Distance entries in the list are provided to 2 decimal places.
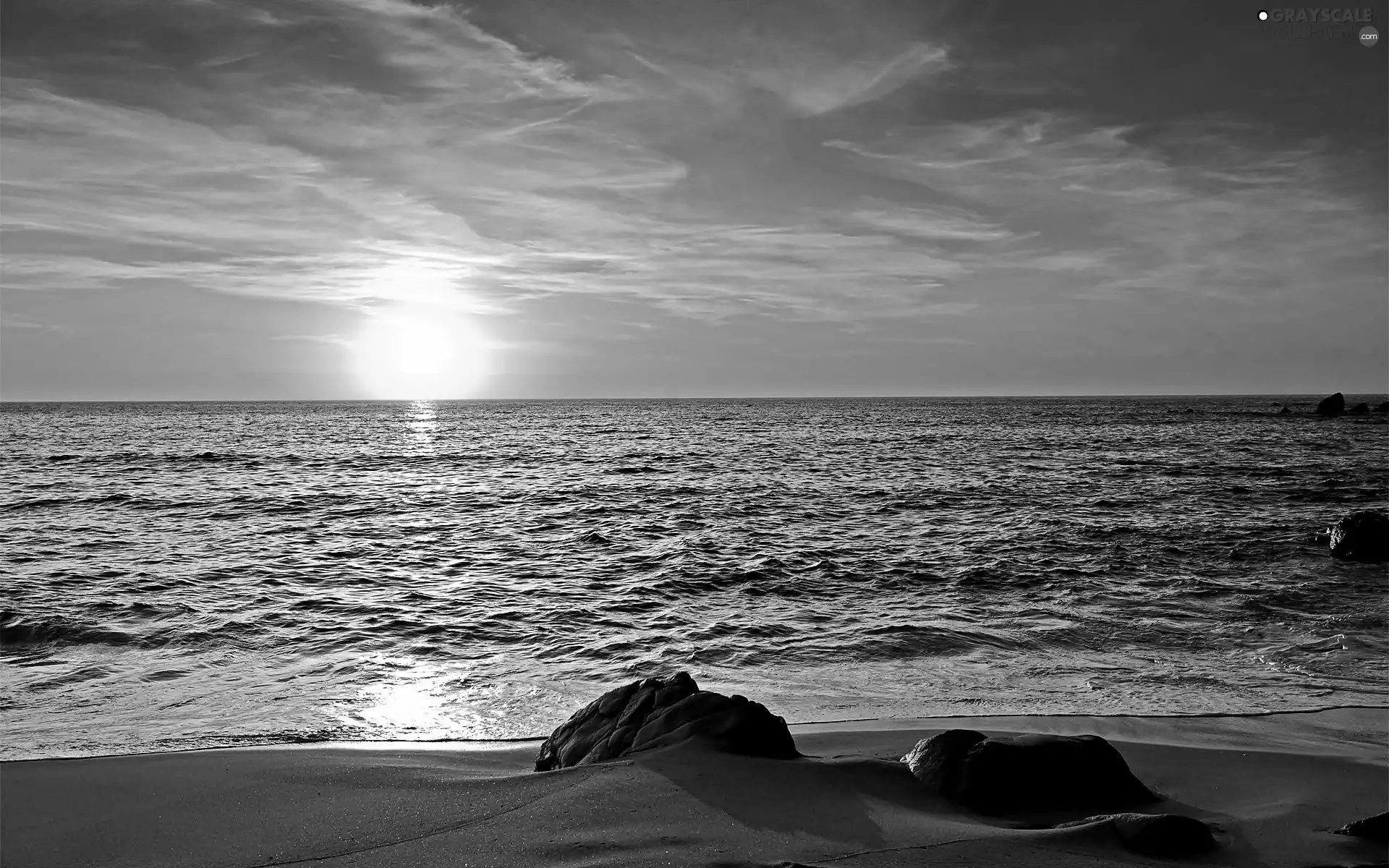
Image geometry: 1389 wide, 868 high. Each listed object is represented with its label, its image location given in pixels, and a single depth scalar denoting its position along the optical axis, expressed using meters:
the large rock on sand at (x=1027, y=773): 5.13
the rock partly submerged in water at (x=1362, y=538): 15.80
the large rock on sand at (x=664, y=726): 5.68
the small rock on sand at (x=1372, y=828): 4.66
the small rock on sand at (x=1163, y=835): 4.44
